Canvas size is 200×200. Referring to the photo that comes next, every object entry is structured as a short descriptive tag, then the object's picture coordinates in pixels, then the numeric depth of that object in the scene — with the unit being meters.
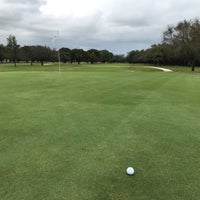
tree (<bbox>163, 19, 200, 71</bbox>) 48.12
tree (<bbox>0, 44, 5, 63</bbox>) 87.51
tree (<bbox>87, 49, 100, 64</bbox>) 104.78
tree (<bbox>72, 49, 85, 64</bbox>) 99.94
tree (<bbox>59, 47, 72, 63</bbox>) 98.06
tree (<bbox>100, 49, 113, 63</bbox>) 119.44
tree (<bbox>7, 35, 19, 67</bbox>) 74.19
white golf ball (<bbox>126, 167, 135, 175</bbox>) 4.52
